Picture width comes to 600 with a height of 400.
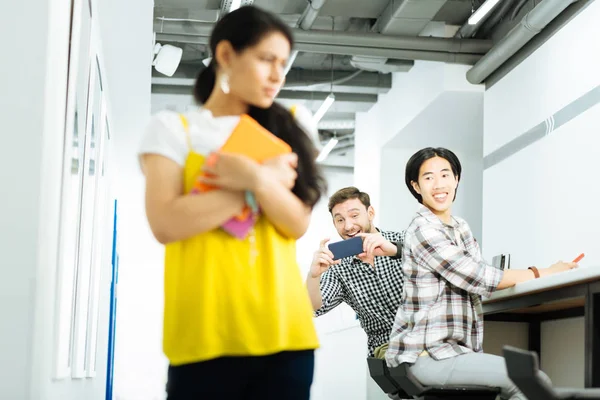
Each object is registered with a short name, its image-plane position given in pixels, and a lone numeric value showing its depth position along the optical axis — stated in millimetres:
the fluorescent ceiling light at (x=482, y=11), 6325
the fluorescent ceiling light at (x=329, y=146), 11291
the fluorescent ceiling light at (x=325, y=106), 9266
